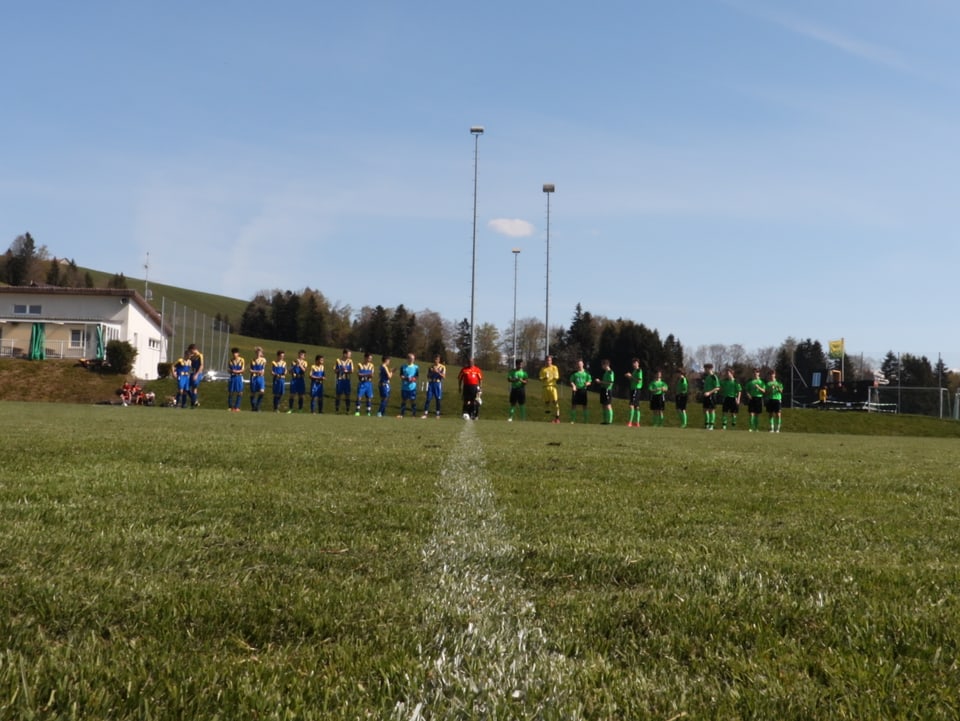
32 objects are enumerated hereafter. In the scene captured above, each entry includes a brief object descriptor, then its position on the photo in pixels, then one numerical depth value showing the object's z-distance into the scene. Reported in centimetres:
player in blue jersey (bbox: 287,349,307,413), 2992
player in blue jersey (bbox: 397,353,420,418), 2864
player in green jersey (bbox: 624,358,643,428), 2537
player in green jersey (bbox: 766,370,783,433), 2820
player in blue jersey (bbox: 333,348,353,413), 2926
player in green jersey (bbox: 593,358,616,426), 2555
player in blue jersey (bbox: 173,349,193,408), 3042
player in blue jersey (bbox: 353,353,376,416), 2873
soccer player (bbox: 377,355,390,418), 2884
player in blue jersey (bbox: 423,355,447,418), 2866
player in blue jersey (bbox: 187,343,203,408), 2966
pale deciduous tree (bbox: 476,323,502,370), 13688
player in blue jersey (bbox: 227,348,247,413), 2891
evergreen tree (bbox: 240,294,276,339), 13325
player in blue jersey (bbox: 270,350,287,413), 2839
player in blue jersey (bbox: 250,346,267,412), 2843
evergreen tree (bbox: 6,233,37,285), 12556
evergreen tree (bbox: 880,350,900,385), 12400
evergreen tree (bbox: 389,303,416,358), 12800
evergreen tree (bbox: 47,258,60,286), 12912
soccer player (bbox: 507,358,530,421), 2622
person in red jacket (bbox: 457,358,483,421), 2484
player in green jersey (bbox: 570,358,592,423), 2566
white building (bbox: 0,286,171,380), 5122
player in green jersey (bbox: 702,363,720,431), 2756
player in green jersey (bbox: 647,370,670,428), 2806
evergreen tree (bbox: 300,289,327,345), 12862
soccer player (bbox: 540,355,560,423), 2652
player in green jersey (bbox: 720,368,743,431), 2850
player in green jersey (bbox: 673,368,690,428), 2878
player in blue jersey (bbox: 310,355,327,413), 3012
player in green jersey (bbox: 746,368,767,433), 2844
